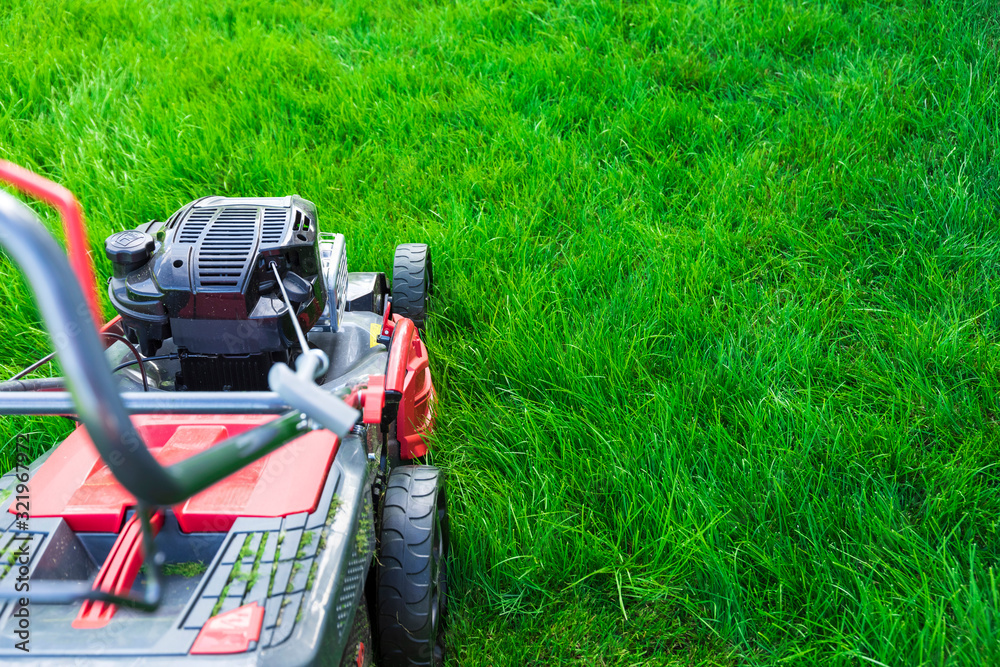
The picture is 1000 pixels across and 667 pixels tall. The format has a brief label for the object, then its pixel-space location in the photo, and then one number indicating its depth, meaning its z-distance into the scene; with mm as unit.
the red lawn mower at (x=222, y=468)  791
